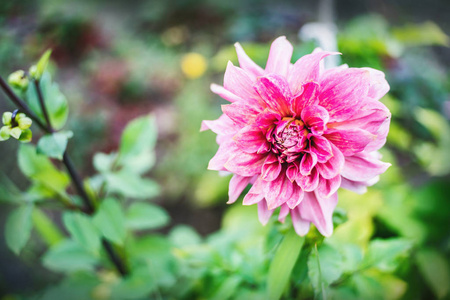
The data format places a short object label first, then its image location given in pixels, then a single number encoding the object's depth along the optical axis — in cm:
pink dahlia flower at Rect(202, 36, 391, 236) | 47
